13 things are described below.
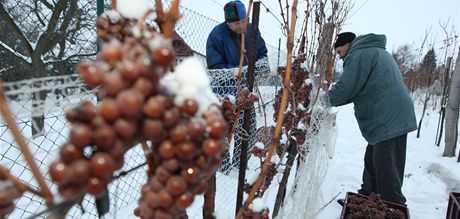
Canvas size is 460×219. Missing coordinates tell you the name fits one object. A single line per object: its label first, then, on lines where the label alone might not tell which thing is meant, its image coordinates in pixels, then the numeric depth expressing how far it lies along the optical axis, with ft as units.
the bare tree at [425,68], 37.05
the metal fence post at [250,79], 3.65
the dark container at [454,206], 7.99
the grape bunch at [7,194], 1.36
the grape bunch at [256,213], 2.51
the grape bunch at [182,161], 1.36
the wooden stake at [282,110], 2.57
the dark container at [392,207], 8.64
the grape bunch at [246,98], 3.48
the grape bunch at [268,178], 4.78
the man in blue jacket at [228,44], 9.55
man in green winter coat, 9.47
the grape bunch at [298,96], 6.16
